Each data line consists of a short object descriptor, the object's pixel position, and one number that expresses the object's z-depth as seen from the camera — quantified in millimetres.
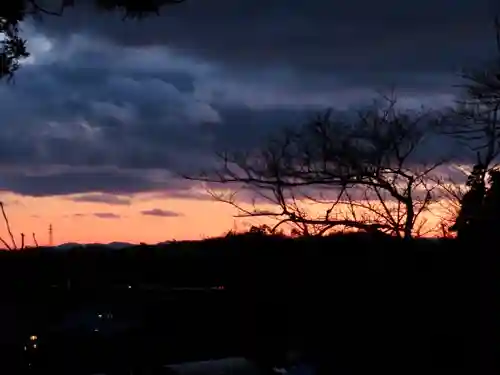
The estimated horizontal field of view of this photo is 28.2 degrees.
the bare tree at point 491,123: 19527
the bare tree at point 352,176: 20266
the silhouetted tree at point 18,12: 7453
